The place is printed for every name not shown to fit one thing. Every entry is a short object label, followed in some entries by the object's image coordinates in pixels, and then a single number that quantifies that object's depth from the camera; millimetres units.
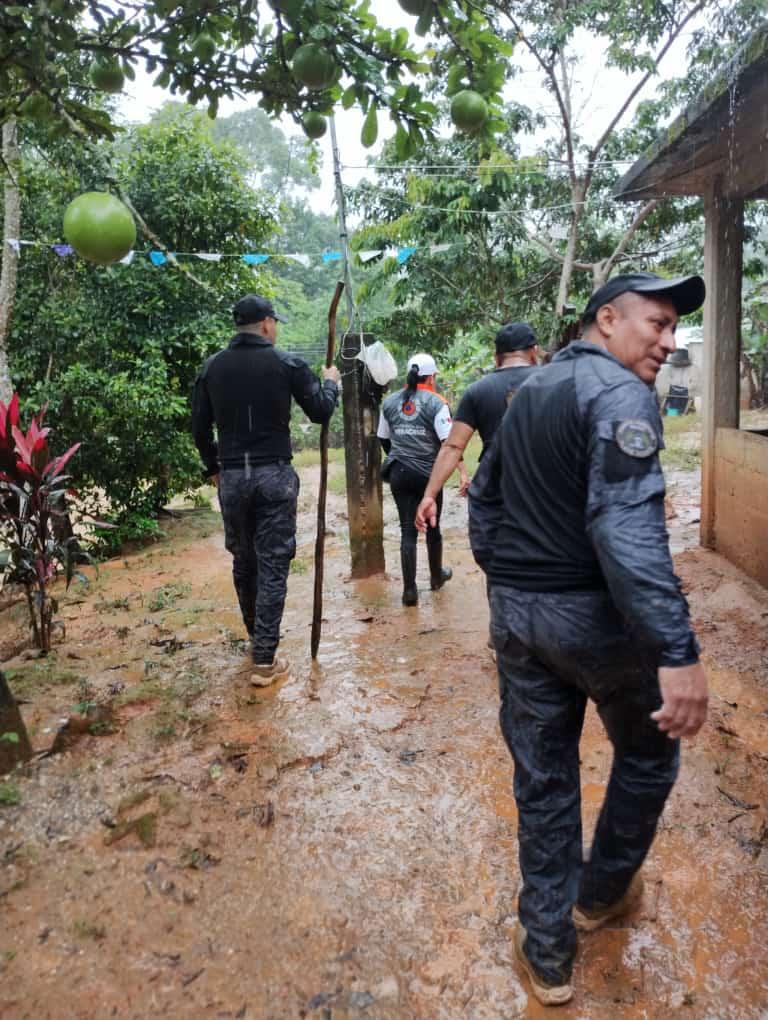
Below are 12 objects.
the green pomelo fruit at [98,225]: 2098
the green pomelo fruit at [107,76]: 2541
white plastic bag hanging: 5984
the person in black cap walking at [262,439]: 4070
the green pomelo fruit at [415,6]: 2078
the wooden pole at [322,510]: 4250
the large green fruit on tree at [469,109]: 2236
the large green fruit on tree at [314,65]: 2201
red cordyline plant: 4383
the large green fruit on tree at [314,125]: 2715
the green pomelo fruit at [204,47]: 2465
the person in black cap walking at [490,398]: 3826
